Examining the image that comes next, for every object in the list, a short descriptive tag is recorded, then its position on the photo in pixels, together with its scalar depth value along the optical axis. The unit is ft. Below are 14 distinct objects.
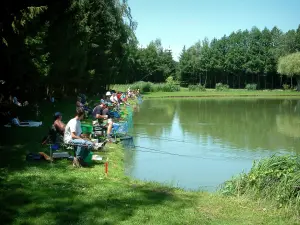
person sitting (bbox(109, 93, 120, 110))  86.58
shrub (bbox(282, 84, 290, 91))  238.99
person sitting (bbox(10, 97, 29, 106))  54.54
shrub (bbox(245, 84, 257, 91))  244.18
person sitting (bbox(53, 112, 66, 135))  37.94
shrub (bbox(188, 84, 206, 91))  226.50
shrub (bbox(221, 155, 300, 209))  23.47
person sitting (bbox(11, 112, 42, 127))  47.81
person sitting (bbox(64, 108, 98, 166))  31.81
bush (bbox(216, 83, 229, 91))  226.79
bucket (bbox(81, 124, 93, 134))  43.42
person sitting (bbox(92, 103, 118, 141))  49.90
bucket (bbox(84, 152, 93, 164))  33.12
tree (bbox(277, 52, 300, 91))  207.31
